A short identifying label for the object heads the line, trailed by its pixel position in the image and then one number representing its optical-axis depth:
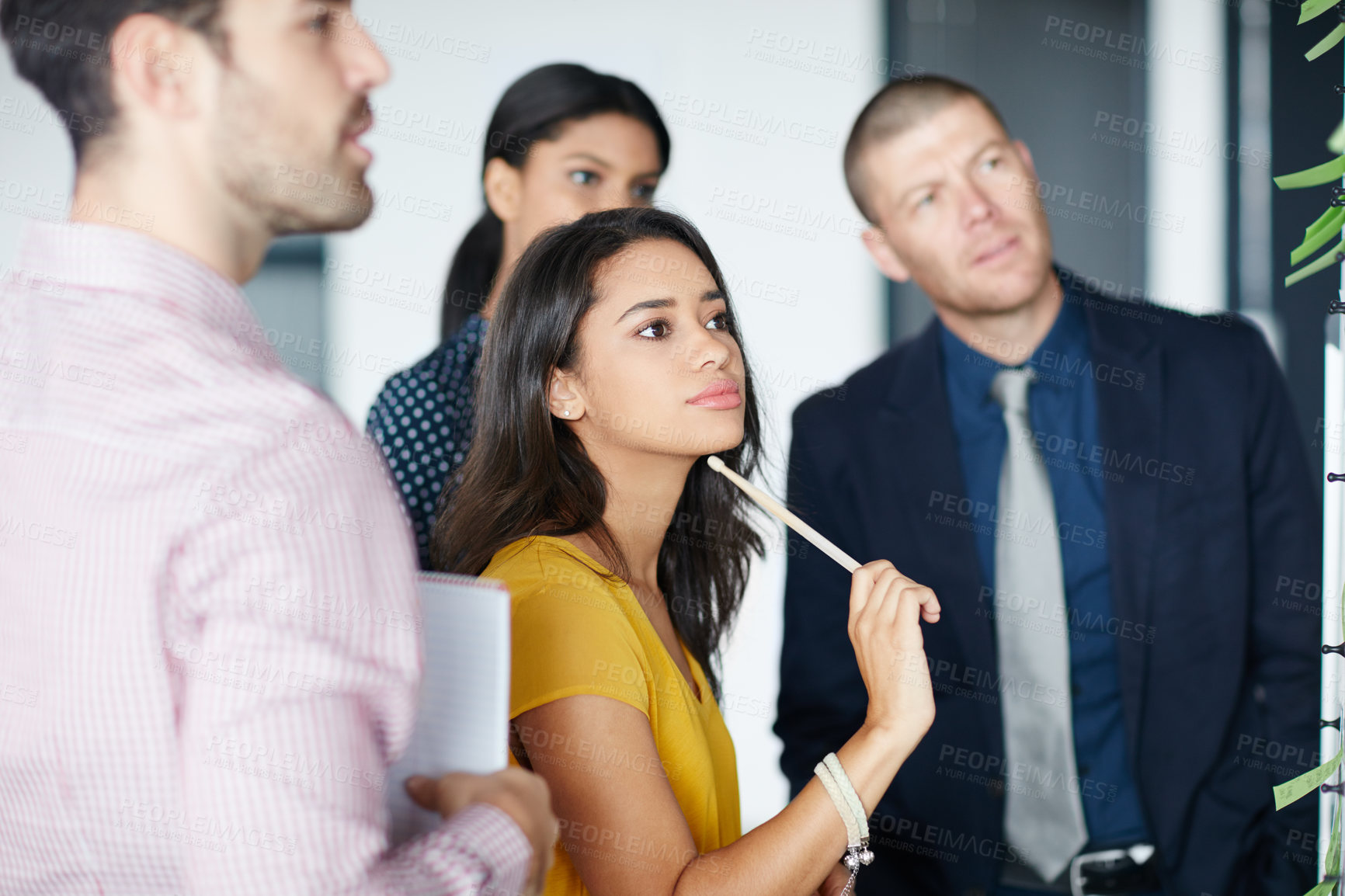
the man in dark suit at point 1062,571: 2.16
